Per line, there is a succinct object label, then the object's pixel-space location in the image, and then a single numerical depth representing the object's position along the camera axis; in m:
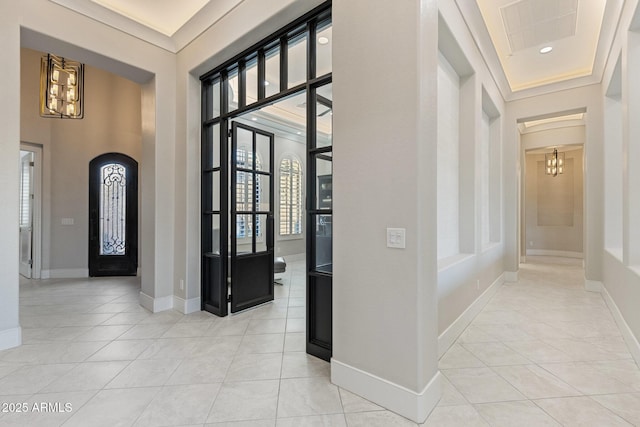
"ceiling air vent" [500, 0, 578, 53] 3.36
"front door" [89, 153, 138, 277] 5.91
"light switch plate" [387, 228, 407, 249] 1.84
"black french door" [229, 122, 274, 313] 3.63
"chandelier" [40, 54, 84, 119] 3.86
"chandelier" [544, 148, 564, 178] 8.25
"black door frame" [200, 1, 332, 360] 2.62
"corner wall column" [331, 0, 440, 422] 1.81
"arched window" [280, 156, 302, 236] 7.84
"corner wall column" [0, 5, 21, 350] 2.70
